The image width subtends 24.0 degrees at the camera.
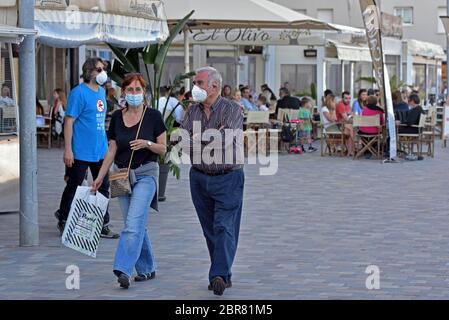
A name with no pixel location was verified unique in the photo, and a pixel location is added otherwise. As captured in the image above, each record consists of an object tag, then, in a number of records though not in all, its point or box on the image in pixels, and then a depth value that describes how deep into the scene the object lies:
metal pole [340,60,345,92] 35.28
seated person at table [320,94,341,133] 22.70
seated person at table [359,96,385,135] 21.17
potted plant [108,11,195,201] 14.06
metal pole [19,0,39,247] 10.01
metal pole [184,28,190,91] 20.22
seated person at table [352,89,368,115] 24.59
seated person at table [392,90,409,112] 22.83
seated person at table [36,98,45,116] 23.81
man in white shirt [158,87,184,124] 17.62
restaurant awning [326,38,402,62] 26.36
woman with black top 8.22
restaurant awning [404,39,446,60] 35.13
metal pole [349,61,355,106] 33.55
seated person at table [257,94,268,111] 25.36
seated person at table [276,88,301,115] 24.88
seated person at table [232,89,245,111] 24.26
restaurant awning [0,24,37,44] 9.29
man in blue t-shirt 10.59
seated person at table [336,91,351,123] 23.22
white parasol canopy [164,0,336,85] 19.55
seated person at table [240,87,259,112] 25.05
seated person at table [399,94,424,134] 22.08
